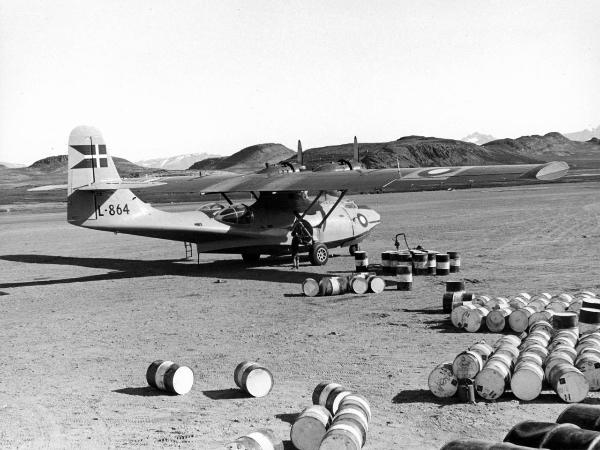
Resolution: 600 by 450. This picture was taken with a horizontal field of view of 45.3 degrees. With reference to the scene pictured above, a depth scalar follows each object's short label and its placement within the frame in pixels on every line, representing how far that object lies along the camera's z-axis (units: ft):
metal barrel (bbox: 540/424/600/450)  19.88
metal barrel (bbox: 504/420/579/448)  22.08
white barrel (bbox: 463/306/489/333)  46.52
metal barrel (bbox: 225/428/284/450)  23.30
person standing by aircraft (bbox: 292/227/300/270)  82.58
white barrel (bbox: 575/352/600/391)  32.83
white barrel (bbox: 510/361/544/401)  31.58
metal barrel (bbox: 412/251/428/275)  71.87
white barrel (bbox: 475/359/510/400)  31.83
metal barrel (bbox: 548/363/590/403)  31.09
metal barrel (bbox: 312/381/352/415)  29.12
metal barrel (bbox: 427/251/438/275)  72.08
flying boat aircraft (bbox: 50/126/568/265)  78.95
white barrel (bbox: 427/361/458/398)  32.83
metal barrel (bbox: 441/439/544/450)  19.92
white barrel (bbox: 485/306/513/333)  45.57
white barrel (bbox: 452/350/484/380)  32.53
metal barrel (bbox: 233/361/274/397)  34.12
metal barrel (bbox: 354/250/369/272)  73.26
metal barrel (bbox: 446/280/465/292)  53.21
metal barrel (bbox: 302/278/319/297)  61.93
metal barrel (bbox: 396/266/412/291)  63.46
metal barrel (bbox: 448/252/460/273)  73.26
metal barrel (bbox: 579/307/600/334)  42.29
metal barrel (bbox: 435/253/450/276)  70.95
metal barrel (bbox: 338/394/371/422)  28.04
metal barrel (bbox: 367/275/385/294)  62.59
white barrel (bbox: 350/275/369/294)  62.39
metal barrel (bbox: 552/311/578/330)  40.50
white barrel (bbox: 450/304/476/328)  46.91
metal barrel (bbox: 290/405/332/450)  26.43
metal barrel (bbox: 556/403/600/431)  23.71
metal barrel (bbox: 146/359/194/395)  34.99
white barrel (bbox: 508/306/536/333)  44.95
